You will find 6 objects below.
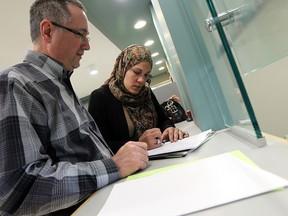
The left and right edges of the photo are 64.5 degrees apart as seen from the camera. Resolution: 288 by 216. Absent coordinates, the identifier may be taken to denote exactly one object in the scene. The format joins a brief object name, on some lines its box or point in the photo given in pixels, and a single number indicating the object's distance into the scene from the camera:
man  0.51
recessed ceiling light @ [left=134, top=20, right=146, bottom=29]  2.85
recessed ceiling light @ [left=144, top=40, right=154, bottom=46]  3.90
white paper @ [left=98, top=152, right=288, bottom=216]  0.33
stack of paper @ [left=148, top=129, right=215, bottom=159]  0.71
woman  1.32
